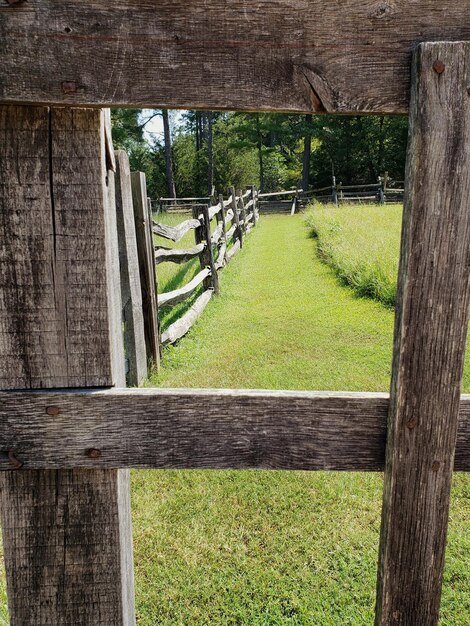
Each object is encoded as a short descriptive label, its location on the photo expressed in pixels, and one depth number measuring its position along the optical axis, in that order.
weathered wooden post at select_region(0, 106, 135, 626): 1.22
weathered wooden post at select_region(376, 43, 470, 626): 1.10
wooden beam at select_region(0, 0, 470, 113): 1.10
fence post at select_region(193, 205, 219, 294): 8.90
